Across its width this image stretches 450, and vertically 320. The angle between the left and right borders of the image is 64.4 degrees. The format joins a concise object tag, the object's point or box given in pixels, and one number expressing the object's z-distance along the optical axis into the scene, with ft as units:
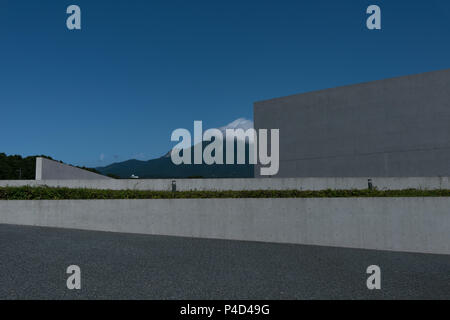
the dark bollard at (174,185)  51.29
